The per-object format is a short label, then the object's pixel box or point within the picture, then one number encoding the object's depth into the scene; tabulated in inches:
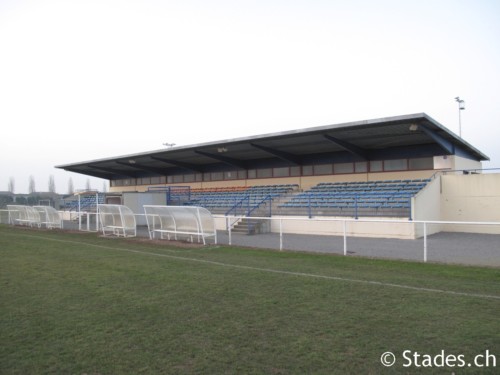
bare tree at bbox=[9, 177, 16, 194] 4101.9
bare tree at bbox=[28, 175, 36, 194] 4089.6
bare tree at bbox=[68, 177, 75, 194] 4274.1
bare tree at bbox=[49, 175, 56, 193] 4081.4
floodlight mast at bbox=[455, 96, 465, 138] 1218.4
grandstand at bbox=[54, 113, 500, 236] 761.0
